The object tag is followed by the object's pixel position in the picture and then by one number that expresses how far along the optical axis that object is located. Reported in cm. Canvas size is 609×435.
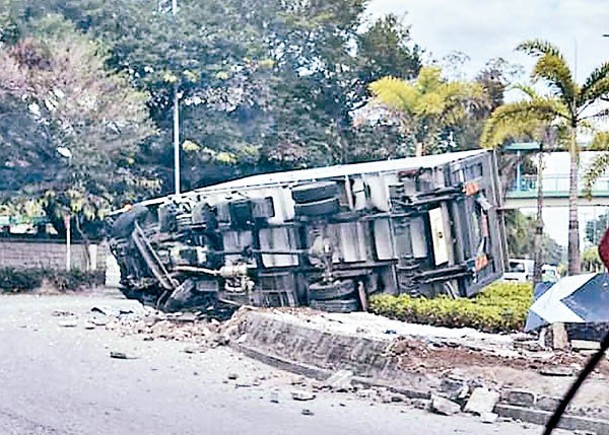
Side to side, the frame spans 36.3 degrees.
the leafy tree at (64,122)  1725
